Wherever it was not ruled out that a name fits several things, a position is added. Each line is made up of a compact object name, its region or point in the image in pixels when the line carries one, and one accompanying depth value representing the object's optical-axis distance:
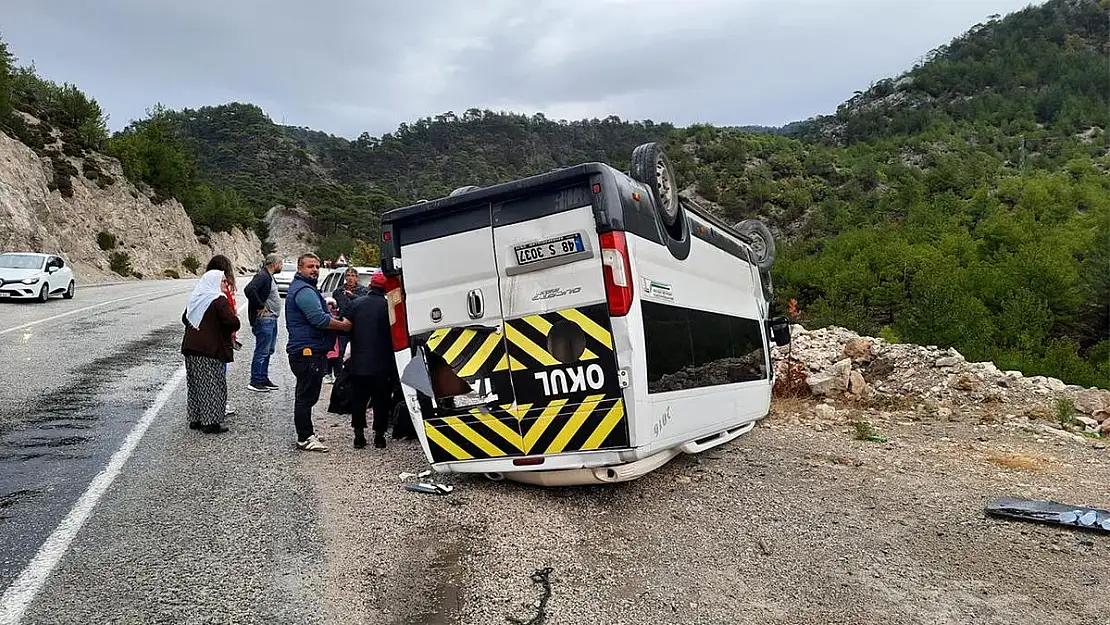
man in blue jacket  6.50
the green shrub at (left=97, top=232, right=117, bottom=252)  40.72
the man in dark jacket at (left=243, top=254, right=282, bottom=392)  8.75
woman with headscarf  7.21
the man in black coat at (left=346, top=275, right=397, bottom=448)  6.69
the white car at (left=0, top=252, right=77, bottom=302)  19.42
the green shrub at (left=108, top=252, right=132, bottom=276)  40.16
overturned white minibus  5.04
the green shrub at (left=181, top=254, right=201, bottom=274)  50.91
